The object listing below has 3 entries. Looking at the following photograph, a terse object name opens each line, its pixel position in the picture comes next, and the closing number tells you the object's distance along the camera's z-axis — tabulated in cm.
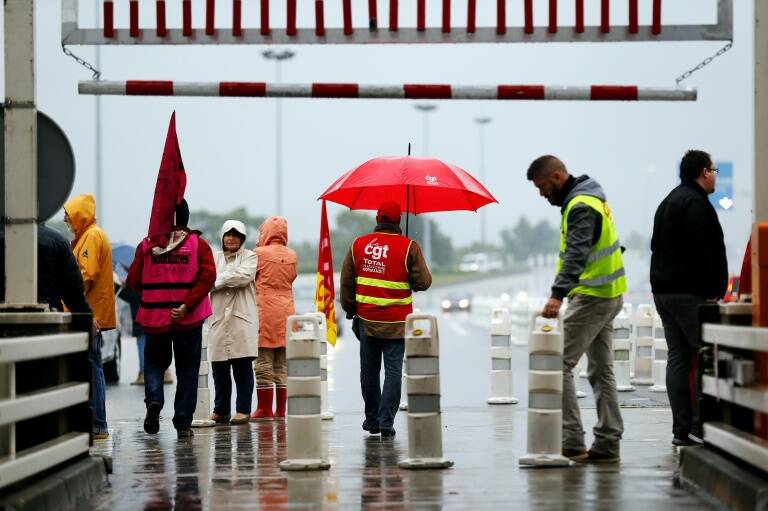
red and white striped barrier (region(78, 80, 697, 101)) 1172
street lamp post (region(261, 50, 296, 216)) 8644
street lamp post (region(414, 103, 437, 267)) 11344
